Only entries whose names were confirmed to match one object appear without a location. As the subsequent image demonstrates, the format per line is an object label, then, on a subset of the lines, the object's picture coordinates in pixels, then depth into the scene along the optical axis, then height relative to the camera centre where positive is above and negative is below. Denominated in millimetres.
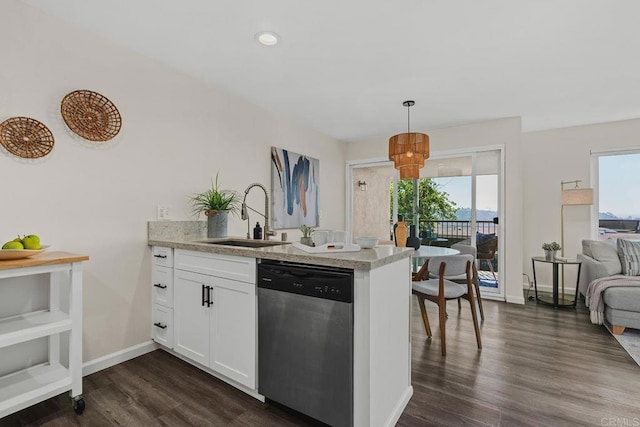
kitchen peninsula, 1434 -547
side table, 3822 -862
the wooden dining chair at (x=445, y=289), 2531 -612
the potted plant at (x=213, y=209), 2801 +57
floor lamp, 4051 +267
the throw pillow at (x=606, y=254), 3422 -412
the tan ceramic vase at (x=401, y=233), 3115 -165
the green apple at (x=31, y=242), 1689 -147
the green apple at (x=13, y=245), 1615 -156
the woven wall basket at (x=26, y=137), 1840 +460
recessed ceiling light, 2240 +1276
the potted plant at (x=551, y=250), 4004 -418
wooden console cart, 1586 -610
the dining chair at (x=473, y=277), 3174 -621
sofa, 2916 -684
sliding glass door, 4324 +232
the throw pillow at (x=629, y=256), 3373 -416
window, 4203 +288
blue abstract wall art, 3939 +348
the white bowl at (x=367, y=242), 1820 -149
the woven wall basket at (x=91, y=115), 2096 +682
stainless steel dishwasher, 1473 -615
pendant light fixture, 3195 +659
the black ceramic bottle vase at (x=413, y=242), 3143 -254
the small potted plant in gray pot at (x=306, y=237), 2029 -138
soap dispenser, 2830 -156
